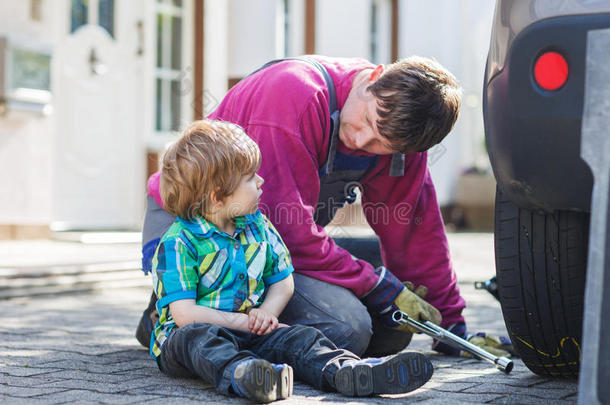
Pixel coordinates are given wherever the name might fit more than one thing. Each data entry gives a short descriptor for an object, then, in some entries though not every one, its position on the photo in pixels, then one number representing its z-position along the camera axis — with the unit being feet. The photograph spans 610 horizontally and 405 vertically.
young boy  15.61
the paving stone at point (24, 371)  16.65
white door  45.73
